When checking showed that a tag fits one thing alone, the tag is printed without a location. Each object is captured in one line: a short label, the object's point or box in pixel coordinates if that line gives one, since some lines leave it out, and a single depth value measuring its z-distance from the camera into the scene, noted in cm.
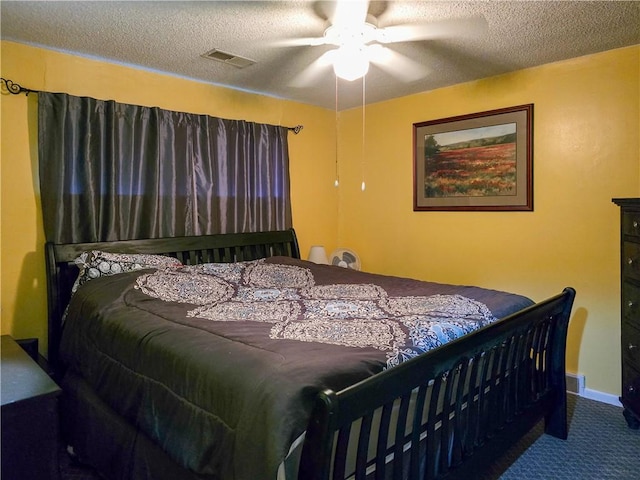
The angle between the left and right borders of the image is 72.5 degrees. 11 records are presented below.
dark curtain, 269
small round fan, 396
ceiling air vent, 280
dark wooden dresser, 233
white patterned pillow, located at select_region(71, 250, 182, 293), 257
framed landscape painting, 325
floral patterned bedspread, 171
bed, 129
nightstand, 157
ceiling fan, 214
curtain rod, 255
